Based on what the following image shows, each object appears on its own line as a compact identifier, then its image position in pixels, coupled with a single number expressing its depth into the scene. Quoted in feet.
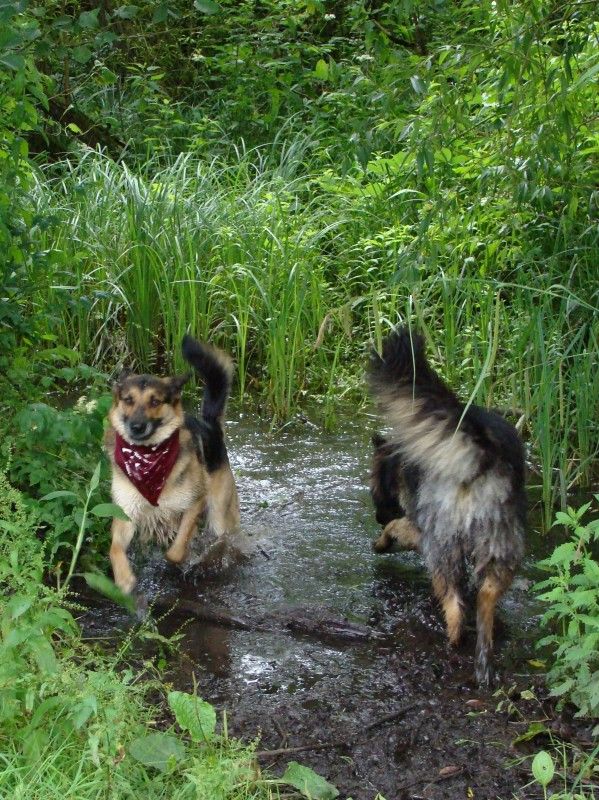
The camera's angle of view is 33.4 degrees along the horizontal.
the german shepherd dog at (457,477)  13.08
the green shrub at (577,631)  11.12
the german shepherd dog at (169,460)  16.22
